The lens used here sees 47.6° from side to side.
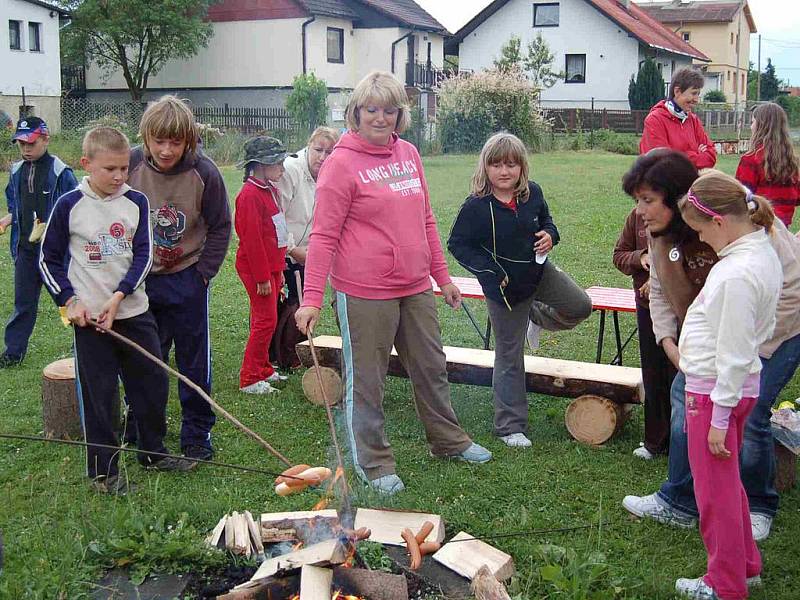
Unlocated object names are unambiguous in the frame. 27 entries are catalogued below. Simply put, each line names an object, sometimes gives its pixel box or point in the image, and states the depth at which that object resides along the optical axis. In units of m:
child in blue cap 6.74
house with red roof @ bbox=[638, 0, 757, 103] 54.22
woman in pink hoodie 4.47
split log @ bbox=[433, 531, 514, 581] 3.66
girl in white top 3.15
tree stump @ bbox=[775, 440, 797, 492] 4.57
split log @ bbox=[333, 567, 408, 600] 3.44
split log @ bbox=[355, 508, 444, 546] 3.93
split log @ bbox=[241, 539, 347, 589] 3.47
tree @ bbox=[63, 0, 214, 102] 34.97
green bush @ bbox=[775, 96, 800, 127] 47.59
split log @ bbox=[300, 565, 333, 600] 3.32
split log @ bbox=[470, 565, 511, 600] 3.39
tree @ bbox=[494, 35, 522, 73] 39.94
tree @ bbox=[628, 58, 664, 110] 37.53
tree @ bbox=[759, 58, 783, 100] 65.94
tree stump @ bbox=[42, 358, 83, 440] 5.39
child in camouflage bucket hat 6.20
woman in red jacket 6.91
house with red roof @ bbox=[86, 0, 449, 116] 35.66
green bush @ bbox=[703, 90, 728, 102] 47.47
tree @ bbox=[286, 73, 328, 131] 26.92
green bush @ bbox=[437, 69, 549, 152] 26.25
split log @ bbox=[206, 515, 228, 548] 3.84
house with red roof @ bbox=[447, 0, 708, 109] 41.97
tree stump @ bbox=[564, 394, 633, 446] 5.30
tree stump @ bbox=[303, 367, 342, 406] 6.16
